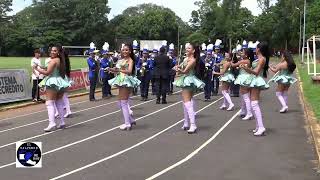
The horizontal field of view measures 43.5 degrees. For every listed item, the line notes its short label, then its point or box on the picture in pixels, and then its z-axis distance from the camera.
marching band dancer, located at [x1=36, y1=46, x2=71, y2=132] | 9.10
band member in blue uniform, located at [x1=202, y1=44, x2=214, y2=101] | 14.49
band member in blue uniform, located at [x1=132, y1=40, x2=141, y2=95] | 14.32
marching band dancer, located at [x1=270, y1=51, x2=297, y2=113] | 11.32
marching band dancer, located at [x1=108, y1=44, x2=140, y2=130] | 9.10
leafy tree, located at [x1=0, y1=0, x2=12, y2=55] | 65.82
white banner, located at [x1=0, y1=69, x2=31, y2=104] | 13.33
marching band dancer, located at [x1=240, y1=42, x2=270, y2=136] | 8.68
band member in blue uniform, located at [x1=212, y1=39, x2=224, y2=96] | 14.84
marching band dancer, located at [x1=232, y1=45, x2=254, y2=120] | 9.05
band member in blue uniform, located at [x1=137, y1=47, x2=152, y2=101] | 15.17
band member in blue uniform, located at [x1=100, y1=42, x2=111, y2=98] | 15.08
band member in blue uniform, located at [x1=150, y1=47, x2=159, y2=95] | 15.03
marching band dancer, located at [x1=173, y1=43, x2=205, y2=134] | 8.81
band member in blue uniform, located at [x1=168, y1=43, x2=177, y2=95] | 14.89
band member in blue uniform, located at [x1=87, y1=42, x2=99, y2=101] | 14.66
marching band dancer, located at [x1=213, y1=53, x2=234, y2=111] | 12.02
